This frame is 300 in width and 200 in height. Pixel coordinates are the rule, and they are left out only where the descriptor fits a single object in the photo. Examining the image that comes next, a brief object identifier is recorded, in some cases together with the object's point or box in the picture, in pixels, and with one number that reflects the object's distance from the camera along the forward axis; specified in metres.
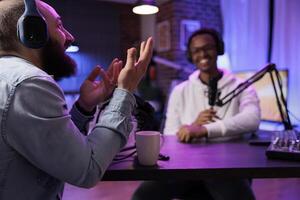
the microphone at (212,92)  1.72
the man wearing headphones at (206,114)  1.42
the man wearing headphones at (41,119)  0.75
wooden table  0.97
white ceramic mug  1.04
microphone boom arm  1.57
